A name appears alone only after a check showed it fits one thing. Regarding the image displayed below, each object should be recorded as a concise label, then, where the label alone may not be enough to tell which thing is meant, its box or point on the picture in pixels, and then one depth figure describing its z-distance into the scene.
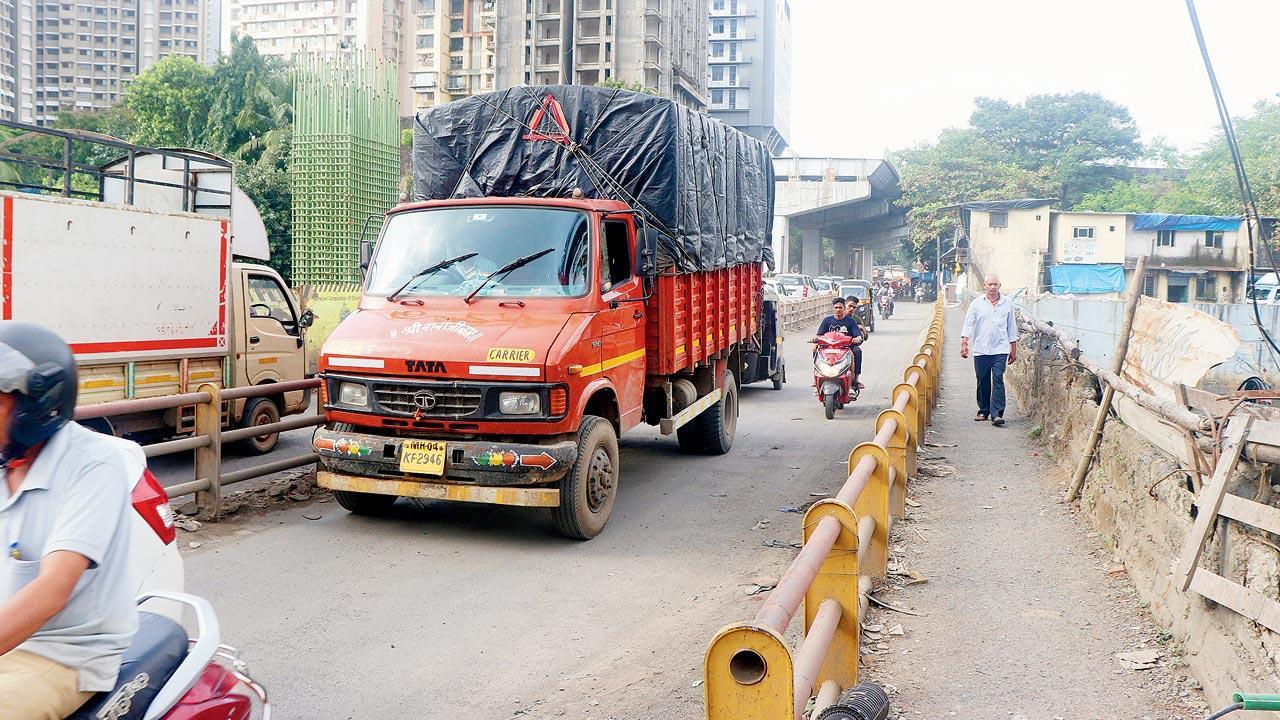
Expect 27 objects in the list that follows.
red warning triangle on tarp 9.48
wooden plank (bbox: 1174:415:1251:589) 4.79
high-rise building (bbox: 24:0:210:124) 147.62
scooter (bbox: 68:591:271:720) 2.65
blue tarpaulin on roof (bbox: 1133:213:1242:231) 56.66
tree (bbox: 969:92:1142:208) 87.50
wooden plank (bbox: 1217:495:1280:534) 4.35
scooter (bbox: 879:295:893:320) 42.81
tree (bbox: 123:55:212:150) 45.53
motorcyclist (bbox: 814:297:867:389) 14.63
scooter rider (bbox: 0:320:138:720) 2.40
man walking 12.88
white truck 8.95
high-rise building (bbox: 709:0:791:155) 117.75
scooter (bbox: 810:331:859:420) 14.34
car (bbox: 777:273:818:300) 40.47
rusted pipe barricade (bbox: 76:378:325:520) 7.37
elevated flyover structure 67.50
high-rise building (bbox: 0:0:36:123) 121.50
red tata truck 7.14
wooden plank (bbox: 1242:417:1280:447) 4.60
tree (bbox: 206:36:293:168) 39.12
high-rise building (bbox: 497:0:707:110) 75.88
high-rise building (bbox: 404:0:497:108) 101.50
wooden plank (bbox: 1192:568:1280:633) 4.07
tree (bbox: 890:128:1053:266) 75.88
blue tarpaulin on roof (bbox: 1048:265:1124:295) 60.12
